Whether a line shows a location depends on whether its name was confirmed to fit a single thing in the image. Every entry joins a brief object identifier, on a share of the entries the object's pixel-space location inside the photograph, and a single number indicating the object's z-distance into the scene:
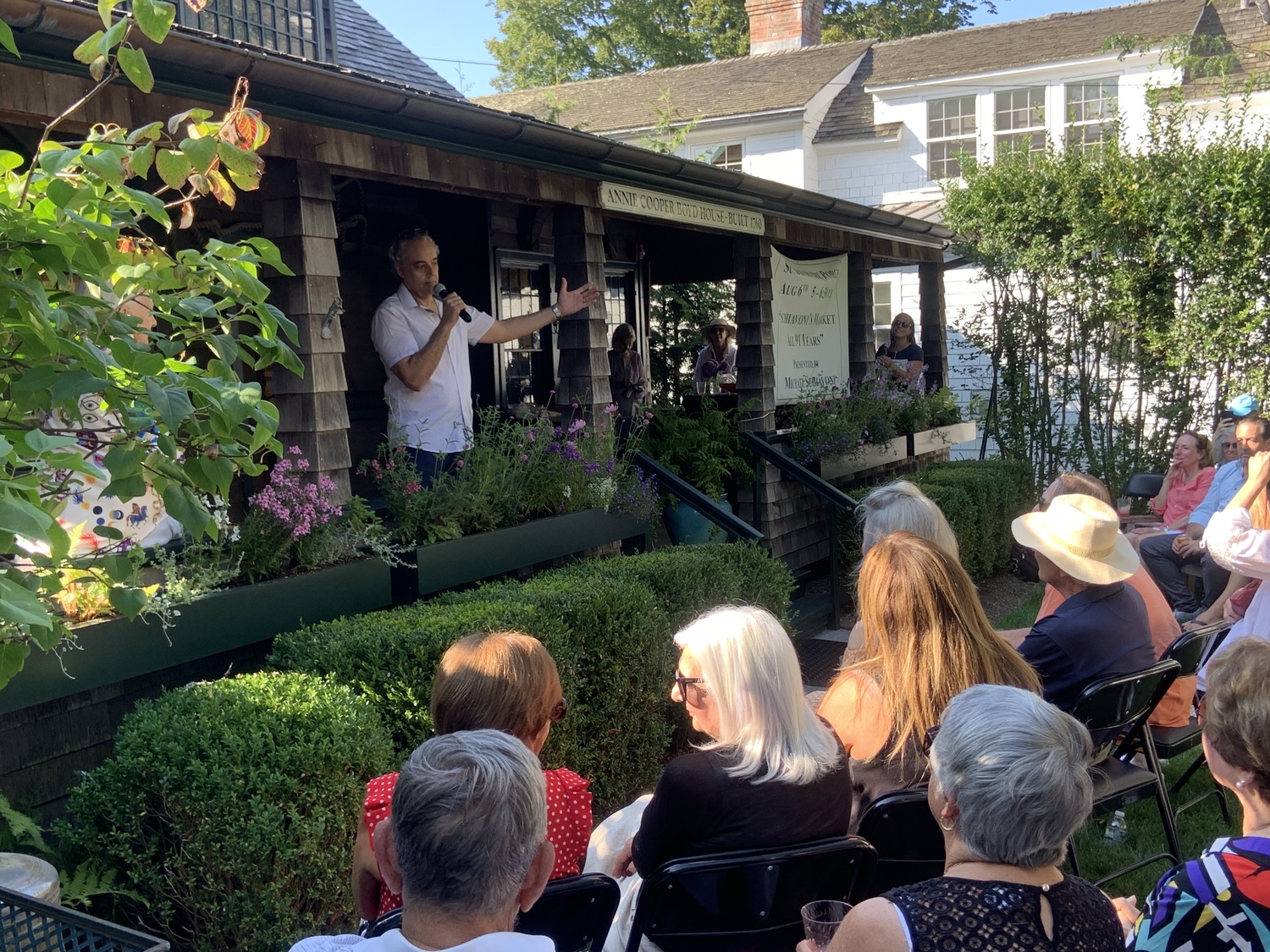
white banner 9.57
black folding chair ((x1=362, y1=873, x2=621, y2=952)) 2.30
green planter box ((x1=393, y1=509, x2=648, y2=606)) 4.89
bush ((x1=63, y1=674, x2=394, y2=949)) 2.98
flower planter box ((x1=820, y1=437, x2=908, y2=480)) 9.30
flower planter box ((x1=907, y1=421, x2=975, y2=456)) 10.86
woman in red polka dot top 2.56
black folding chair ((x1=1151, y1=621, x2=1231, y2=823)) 4.20
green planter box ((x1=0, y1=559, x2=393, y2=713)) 3.41
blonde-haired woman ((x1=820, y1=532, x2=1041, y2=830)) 3.08
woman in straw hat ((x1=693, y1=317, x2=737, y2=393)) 11.30
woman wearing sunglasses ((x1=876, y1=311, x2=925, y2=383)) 11.70
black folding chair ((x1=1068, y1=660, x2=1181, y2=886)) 3.64
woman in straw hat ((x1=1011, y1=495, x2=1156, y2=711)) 3.86
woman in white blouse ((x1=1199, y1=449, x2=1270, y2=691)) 4.68
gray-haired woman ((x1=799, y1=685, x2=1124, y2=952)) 1.98
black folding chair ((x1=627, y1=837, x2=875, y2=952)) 2.51
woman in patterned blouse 2.16
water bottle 4.53
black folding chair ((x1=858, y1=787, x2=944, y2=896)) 2.88
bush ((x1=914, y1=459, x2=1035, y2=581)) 9.09
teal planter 7.95
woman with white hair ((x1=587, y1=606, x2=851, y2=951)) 2.64
